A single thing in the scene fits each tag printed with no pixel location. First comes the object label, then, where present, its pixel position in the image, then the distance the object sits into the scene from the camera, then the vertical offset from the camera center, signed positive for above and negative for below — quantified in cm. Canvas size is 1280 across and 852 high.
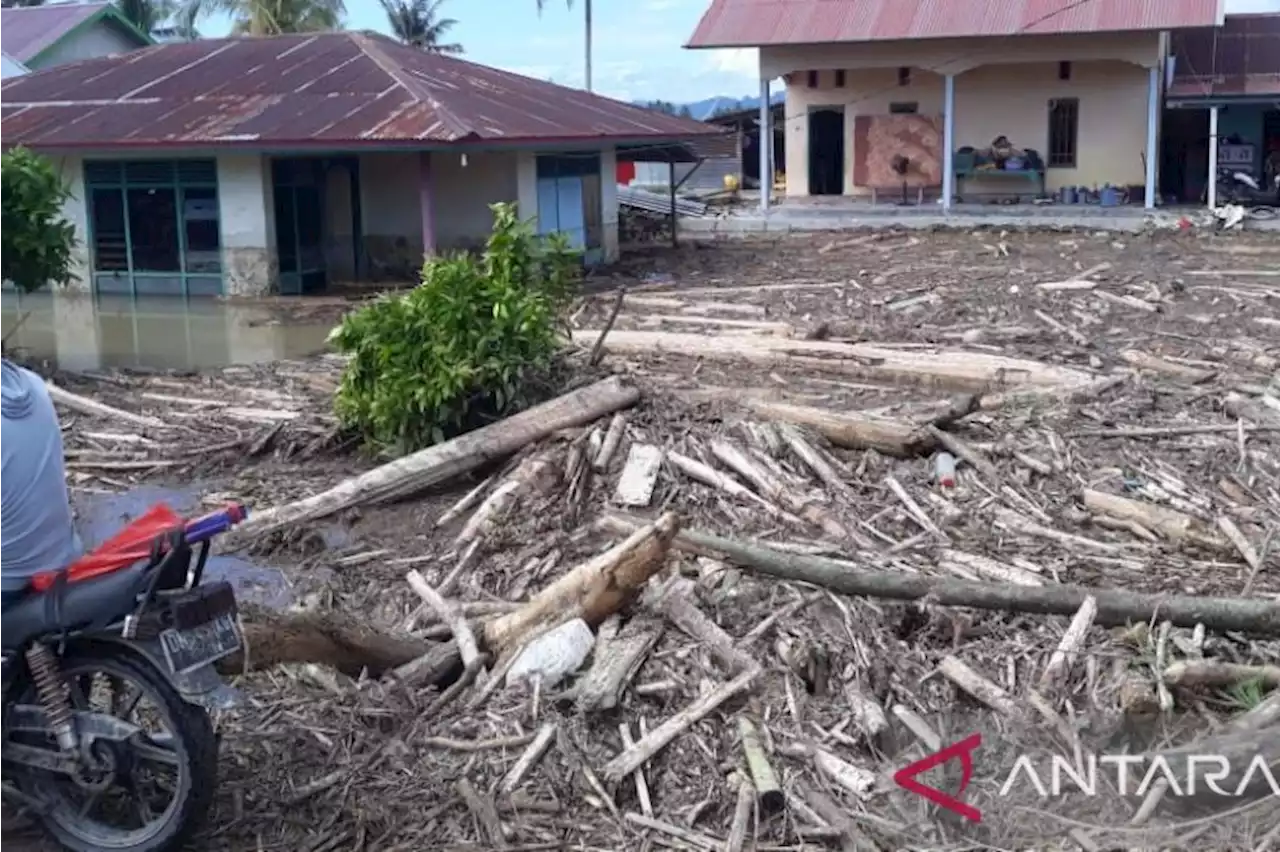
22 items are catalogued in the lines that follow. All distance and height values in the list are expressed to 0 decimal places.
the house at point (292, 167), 2370 +45
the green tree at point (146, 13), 5238 +637
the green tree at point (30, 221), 1594 -21
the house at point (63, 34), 4194 +476
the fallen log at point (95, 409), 1234 -174
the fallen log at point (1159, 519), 810 -189
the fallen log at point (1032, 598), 652 -184
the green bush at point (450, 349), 1056 -112
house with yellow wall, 3067 +214
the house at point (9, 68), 3828 +334
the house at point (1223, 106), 3216 +140
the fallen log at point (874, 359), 1233 -155
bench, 3353 +14
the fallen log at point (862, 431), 973 -160
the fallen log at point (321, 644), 633 -189
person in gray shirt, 516 -97
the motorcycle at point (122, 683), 511 -164
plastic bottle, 915 -176
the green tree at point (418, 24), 5709 +632
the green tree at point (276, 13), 4231 +520
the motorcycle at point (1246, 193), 3159 -43
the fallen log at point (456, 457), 926 -170
